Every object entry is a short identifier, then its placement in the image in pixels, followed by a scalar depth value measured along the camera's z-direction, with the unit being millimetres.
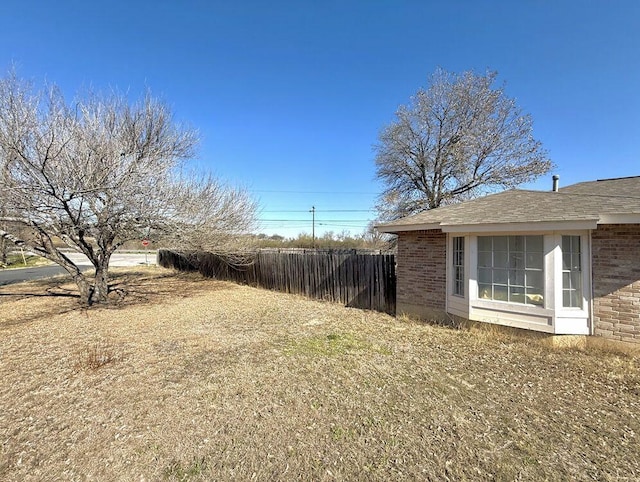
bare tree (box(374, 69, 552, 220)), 16250
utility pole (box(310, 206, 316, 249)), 44194
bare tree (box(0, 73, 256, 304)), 6016
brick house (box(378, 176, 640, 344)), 4816
